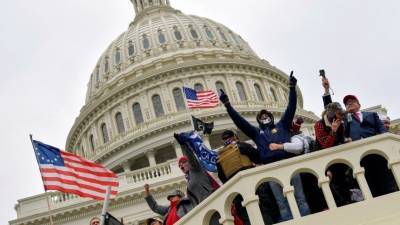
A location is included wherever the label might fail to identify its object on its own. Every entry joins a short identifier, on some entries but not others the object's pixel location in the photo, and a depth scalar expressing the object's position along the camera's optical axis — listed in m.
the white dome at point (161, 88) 52.84
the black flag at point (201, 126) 14.24
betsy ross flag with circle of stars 15.87
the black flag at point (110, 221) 9.62
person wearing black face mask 8.41
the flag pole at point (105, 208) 9.46
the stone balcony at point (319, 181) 7.30
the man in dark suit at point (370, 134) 8.02
